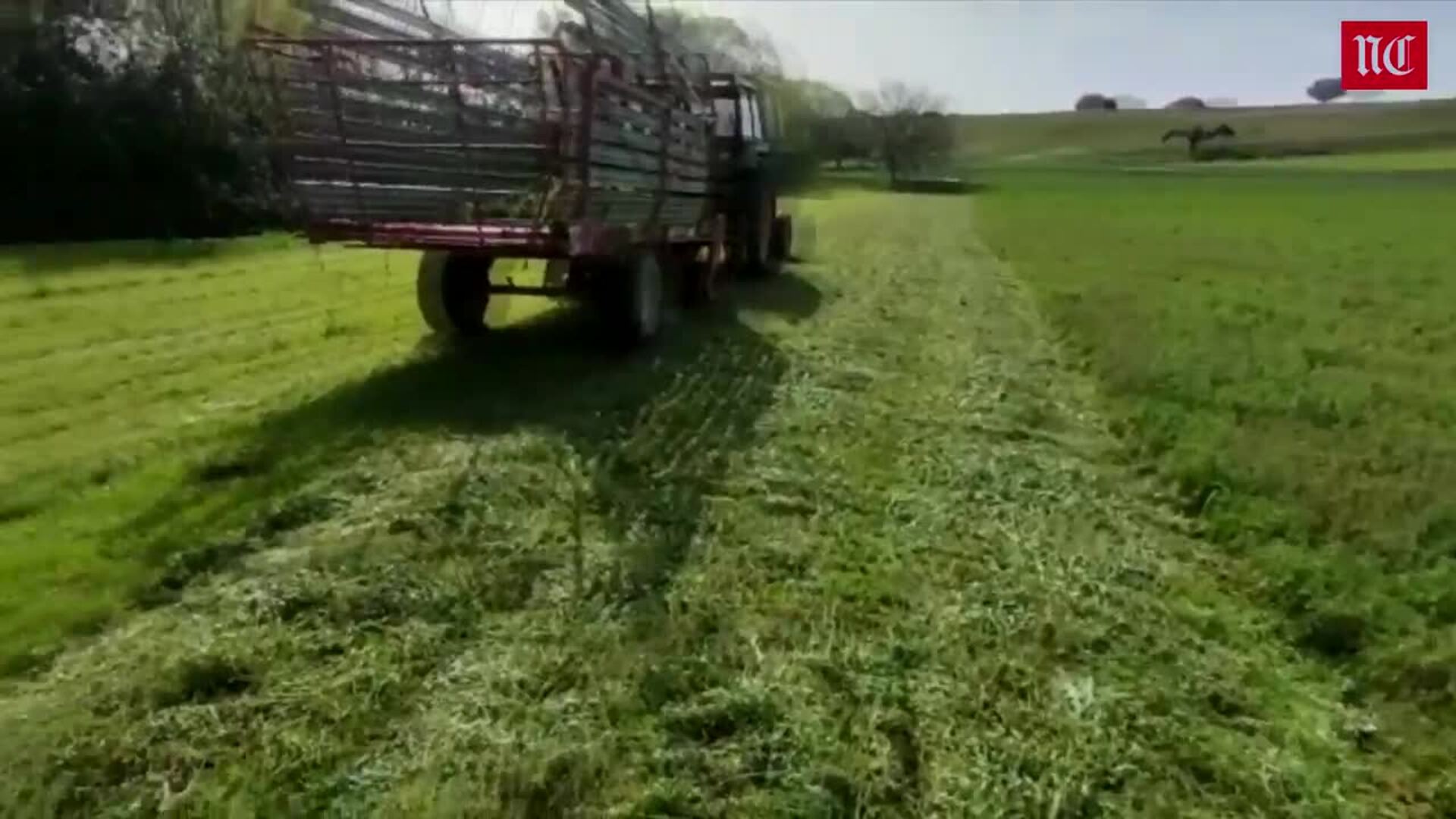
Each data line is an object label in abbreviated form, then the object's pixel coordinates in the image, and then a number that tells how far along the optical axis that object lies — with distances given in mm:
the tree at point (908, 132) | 60000
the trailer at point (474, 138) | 7555
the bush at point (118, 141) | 24156
